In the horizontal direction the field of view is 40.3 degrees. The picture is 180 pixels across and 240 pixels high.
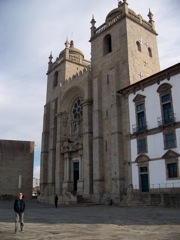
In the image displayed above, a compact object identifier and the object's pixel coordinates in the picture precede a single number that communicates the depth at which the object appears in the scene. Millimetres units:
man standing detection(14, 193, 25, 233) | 9547
